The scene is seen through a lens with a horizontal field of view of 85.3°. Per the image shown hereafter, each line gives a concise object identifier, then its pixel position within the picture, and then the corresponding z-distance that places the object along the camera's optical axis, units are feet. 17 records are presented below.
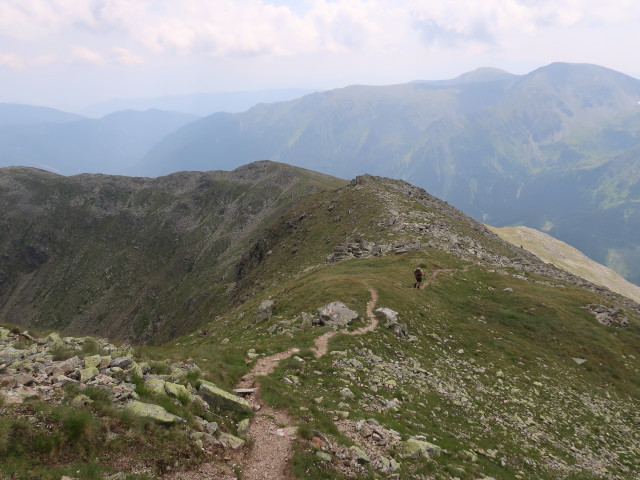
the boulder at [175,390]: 47.44
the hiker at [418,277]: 128.50
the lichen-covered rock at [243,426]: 48.33
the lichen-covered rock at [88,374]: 43.81
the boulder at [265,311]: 120.10
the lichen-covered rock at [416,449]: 51.31
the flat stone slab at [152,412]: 40.58
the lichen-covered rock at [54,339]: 54.80
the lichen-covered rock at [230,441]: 43.89
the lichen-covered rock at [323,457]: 45.19
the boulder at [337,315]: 98.84
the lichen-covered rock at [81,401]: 38.15
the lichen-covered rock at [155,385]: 46.13
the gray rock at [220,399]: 52.08
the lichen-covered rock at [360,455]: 47.35
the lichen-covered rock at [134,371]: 48.34
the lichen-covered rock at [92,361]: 47.42
